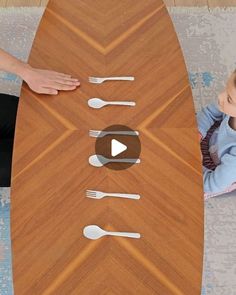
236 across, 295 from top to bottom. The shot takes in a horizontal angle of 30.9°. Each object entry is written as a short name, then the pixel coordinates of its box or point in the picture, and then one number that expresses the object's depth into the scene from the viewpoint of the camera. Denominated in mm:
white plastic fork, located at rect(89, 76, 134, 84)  1313
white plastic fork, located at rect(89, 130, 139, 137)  1238
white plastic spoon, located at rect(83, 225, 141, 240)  1120
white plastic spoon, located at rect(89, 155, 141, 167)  1203
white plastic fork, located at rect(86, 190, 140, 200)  1163
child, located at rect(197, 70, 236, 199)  1309
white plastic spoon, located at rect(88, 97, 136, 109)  1276
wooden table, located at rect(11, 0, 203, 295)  1093
